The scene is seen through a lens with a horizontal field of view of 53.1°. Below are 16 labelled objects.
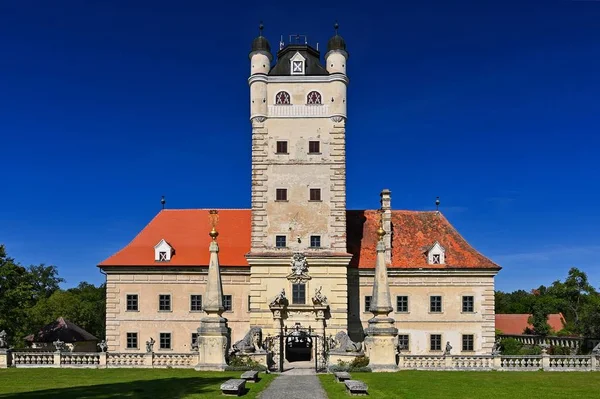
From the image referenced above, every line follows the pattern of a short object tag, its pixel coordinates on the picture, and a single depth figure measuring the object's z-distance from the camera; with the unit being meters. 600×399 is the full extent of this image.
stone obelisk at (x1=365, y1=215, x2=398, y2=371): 25.95
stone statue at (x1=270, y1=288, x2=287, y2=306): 34.38
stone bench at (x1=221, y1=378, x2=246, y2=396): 16.84
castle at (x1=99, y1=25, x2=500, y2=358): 35.19
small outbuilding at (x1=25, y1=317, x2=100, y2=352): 44.35
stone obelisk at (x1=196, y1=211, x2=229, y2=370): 26.38
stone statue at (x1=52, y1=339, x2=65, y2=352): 28.51
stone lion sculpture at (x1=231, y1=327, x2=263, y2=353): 28.31
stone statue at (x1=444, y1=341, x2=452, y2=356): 27.99
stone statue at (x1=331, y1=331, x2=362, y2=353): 28.27
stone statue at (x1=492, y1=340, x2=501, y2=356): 28.14
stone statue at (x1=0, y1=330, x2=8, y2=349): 28.67
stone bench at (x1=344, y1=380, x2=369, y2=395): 17.25
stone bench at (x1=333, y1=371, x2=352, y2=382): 21.35
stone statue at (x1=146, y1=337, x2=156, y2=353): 28.55
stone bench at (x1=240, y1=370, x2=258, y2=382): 21.36
